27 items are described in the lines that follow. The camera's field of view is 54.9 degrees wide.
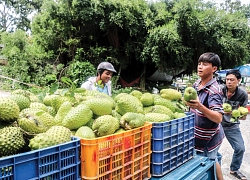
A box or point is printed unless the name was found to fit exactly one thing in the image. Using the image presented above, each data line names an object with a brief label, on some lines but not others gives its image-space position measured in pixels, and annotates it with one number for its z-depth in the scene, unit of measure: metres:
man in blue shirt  3.31
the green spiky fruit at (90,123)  1.72
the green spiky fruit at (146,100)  2.23
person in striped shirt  2.40
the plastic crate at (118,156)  1.33
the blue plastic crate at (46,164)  1.05
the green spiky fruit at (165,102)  2.27
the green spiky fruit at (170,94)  2.50
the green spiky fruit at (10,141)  1.20
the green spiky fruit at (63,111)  1.73
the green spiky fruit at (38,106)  1.74
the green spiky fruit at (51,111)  1.88
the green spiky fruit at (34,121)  1.38
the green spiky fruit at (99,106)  1.76
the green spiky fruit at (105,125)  1.56
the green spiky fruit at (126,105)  1.91
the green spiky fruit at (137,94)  2.33
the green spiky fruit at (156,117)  1.88
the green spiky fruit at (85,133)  1.49
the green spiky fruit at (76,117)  1.61
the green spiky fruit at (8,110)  1.38
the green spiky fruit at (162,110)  2.08
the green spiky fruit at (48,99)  1.94
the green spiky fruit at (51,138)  1.24
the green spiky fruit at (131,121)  1.62
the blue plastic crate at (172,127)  1.78
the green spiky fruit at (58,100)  1.91
